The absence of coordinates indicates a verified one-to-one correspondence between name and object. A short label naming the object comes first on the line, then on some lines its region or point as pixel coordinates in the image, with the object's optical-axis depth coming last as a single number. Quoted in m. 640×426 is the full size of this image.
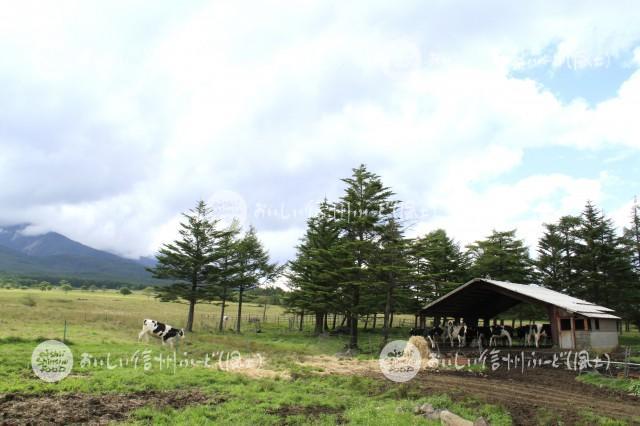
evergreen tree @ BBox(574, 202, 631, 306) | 38.53
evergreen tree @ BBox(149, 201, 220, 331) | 38.12
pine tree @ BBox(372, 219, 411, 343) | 26.19
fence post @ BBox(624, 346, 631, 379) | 15.11
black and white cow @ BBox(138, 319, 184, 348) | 23.14
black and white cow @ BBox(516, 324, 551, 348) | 27.44
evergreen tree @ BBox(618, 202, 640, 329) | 37.75
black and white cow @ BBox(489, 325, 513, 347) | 28.16
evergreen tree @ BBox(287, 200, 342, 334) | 30.41
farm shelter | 22.02
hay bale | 20.63
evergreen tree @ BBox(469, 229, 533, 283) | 42.72
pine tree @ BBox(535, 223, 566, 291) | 42.44
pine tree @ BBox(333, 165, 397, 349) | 27.36
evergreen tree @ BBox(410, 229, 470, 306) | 37.79
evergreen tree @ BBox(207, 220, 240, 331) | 38.91
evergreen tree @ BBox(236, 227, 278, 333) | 39.81
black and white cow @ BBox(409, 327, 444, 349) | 27.95
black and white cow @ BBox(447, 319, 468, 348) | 27.08
